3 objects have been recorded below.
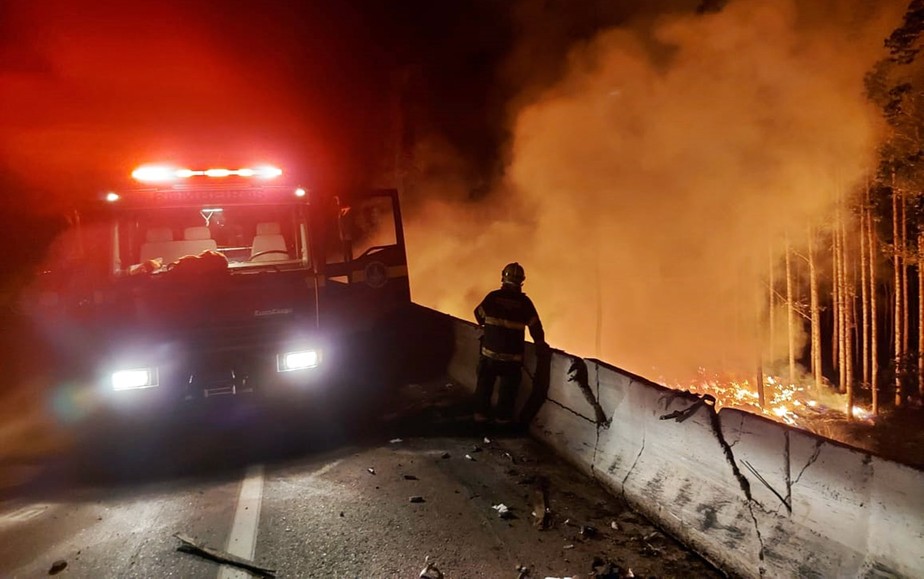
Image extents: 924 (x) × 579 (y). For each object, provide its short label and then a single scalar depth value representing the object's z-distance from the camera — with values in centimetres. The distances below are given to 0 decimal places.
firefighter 570
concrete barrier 235
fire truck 528
